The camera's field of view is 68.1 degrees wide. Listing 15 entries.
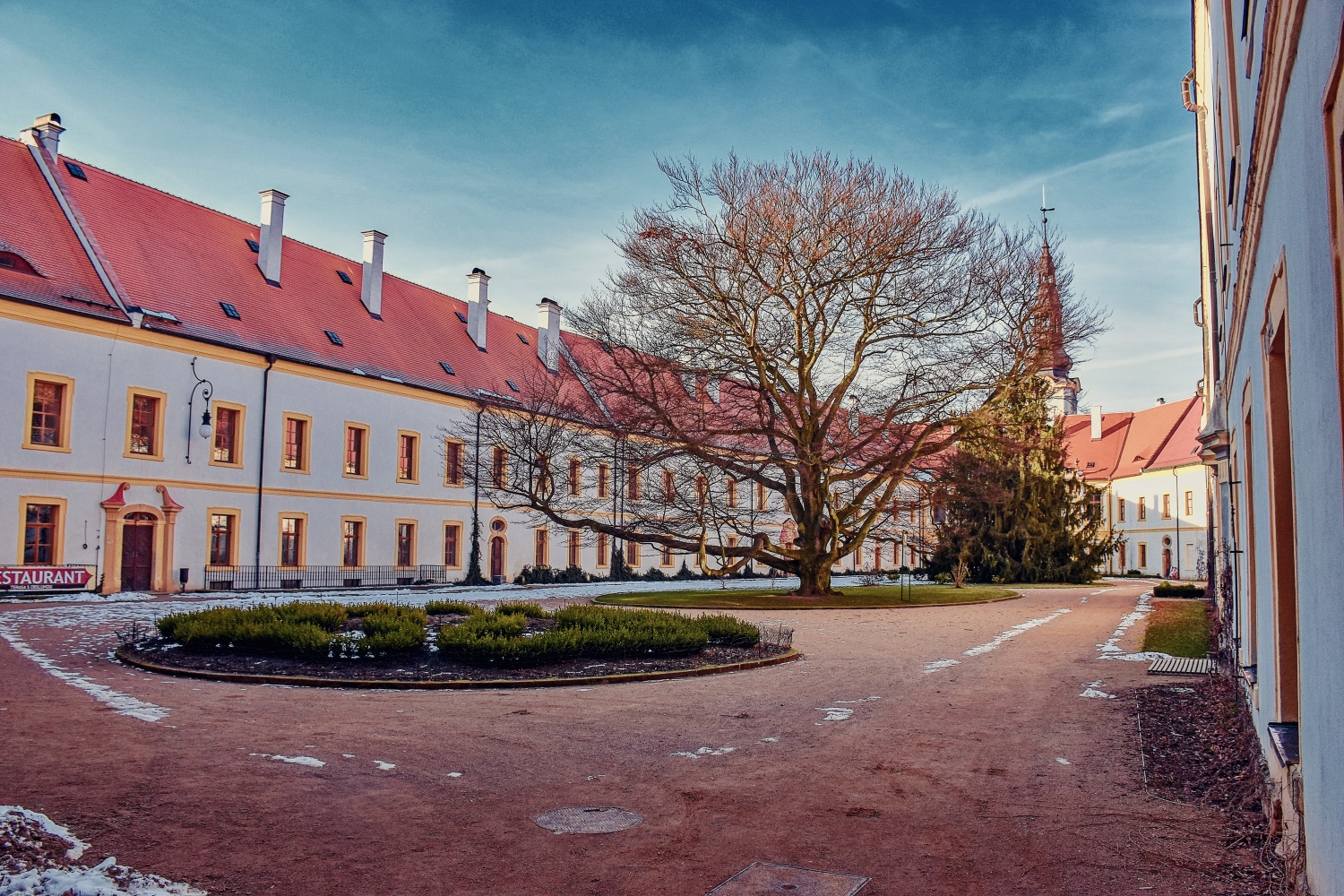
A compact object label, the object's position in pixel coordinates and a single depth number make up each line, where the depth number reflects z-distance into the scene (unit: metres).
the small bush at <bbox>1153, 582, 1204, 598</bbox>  31.92
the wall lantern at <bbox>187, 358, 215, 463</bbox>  32.22
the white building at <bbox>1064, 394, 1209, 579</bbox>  64.12
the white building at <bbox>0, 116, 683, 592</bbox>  29.28
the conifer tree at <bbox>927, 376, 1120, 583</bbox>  45.09
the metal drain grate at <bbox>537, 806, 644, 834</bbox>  5.79
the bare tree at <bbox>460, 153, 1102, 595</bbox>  26.09
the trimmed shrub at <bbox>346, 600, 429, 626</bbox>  14.94
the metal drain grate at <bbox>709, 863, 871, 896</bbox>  4.76
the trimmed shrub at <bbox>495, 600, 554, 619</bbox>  15.99
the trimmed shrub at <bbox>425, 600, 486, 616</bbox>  17.45
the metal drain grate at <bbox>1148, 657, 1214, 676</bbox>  12.71
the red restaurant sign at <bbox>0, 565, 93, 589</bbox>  27.08
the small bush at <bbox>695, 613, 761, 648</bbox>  15.16
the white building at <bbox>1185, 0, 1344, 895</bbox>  3.23
